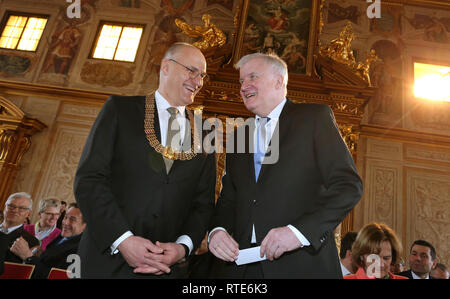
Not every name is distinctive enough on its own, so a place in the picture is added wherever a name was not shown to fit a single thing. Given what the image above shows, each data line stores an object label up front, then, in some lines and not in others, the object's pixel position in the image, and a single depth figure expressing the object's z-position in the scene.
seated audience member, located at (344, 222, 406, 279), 3.08
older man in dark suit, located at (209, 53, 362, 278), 1.76
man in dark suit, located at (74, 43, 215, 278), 1.82
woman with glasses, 4.98
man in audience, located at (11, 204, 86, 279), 3.57
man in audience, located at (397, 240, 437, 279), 4.95
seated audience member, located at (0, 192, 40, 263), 3.98
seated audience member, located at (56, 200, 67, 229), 5.20
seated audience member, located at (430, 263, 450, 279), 5.45
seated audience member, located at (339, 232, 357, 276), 3.90
